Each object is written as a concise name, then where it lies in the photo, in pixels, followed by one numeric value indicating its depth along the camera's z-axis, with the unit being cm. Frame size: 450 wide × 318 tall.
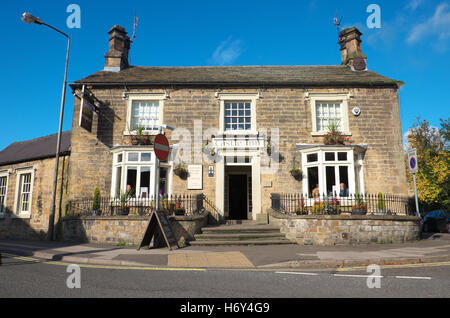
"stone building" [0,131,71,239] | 1423
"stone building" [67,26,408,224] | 1308
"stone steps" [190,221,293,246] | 980
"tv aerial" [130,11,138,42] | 1783
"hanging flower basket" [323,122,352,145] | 1312
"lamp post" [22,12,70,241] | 1176
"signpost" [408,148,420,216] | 1028
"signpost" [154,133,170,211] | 863
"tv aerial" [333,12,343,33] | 1778
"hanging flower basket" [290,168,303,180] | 1295
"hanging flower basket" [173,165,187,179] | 1310
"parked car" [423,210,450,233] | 1634
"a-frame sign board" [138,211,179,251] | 880
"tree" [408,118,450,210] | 1995
